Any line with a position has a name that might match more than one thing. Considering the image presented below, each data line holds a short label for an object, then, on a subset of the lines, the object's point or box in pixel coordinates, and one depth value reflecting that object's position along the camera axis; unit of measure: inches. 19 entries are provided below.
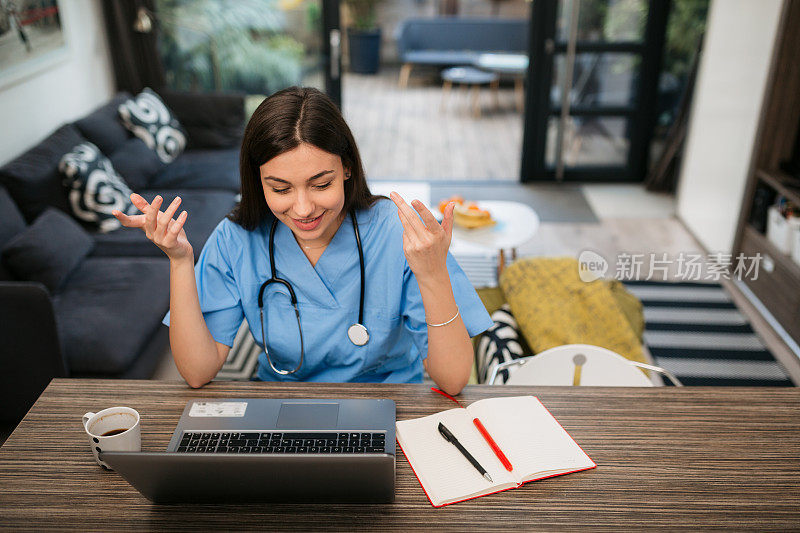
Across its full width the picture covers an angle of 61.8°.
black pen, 40.4
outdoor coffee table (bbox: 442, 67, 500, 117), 259.3
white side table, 116.1
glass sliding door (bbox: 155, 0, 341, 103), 169.9
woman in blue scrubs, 48.1
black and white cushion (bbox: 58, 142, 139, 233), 115.0
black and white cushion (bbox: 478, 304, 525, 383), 69.6
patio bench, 301.1
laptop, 34.5
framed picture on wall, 119.0
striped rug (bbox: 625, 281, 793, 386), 103.6
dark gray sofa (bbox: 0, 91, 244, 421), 81.6
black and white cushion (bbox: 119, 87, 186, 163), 145.1
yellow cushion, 72.7
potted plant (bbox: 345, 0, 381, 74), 302.5
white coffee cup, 40.7
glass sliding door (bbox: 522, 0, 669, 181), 169.9
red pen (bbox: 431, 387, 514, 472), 41.0
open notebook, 39.9
